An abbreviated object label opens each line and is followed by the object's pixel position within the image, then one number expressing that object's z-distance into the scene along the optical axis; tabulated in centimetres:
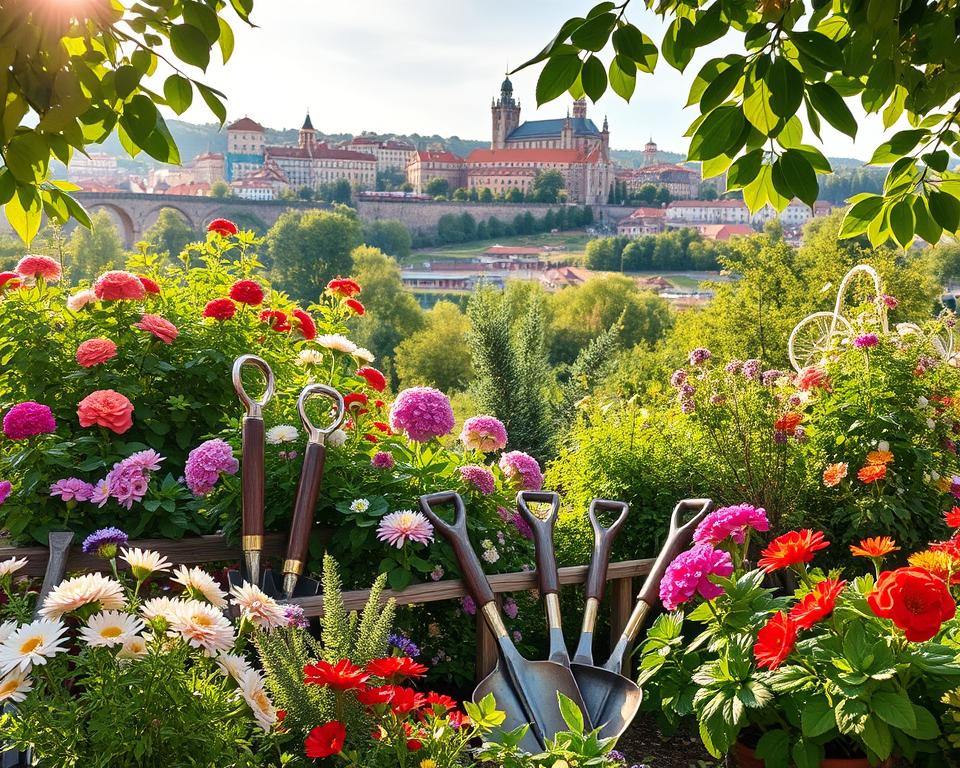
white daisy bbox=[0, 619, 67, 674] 107
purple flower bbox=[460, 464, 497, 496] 243
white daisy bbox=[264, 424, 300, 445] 228
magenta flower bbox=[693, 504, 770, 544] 188
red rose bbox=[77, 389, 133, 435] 224
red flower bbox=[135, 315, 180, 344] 246
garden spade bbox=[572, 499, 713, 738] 197
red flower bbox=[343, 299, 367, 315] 316
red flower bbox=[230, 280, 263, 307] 277
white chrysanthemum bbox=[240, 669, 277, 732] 115
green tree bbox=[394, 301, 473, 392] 3222
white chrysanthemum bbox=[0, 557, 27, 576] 141
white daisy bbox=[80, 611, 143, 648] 109
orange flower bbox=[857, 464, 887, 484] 294
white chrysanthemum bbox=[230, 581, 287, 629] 127
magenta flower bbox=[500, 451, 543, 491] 260
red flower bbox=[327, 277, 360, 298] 332
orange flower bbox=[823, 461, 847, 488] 310
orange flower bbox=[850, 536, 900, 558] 179
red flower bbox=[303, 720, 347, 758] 123
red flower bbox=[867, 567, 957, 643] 139
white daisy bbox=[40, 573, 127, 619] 116
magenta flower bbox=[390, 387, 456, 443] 249
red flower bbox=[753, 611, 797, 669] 147
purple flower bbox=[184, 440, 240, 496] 219
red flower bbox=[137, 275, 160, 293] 279
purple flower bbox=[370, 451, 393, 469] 238
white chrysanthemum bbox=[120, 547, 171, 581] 126
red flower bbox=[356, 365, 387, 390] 287
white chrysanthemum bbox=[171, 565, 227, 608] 124
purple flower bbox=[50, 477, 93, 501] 219
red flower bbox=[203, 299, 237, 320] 264
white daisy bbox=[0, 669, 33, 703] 107
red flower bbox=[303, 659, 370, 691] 127
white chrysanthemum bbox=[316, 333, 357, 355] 284
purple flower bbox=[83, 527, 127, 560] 185
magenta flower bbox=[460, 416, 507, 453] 267
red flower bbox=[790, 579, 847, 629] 150
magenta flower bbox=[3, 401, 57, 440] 215
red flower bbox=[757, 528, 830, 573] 168
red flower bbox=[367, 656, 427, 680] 135
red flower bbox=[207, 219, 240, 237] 321
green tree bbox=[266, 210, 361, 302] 4659
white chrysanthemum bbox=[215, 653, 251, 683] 117
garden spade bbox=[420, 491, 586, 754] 196
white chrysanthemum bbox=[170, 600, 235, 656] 112
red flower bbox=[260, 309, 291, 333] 288
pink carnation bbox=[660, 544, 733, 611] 171
